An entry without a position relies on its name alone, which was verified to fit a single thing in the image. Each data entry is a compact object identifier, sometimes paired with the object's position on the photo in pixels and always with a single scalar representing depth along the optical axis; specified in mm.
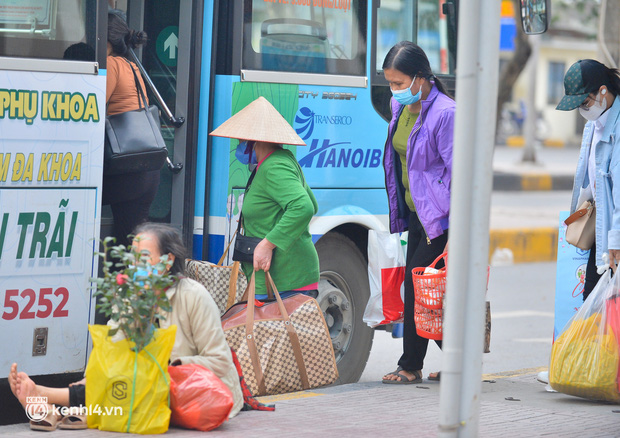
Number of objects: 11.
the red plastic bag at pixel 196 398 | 9078
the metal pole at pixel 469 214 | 7832
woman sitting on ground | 9273
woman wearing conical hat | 10820
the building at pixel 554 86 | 82875
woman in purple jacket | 11477
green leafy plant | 8797
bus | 9859
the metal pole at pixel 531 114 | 51625
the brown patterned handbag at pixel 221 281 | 11102
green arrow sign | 12086
